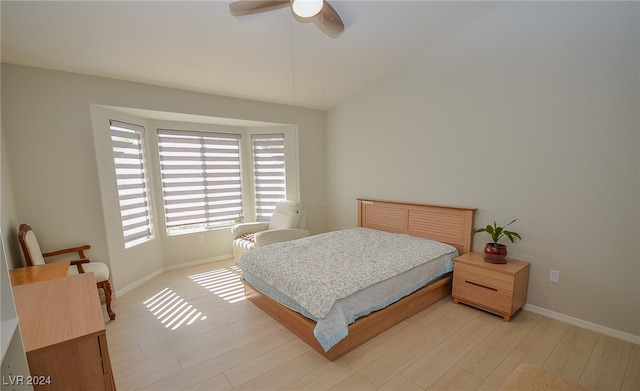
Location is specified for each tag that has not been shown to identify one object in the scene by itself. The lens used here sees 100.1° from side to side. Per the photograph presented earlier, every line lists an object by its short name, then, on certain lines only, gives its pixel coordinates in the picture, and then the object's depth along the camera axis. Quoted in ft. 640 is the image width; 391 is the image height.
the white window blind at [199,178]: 13.39
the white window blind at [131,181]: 11.11
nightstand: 8.27
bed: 6.88
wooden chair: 7.69
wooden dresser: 3.68
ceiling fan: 6.05
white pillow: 13.66
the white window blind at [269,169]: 15.47
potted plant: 8.77
